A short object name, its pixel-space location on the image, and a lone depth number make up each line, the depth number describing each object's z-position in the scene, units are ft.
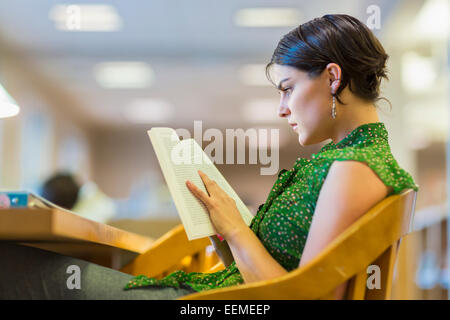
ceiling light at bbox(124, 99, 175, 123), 24.61
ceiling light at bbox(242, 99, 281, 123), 21.98
